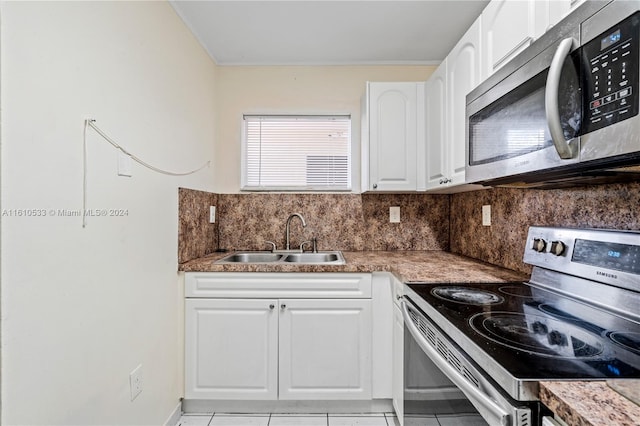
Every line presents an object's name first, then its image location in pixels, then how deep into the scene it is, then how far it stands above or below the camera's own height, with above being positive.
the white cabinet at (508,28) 1.02 +0.67
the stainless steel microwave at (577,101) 0.67 +0.29
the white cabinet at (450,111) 1.48 +0.58
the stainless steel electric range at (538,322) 0.65 -0.31
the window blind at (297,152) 2.52 +0.50
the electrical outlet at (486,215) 1.89 +0.00
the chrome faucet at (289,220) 2.38 -0.04
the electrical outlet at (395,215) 2.46 +0.00
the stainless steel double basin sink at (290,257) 2.29 -0.30
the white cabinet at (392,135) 2.09 +0.53
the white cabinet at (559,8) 0.88 +0.60
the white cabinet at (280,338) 1.79 -0.70
